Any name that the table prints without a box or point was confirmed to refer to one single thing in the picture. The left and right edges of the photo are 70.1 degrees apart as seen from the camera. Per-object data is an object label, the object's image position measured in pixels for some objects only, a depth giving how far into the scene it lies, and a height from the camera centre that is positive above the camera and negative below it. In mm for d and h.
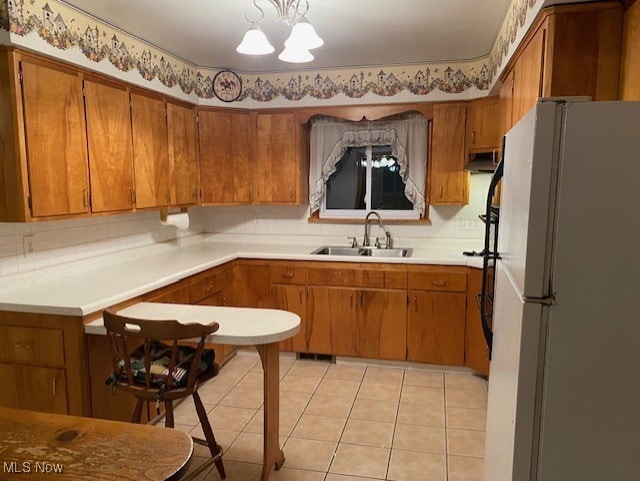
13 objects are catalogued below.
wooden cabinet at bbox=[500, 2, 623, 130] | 1803 +586
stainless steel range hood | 3379 +247
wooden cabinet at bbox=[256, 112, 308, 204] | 3975 +307
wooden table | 956 -583
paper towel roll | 3748 -233
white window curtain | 3982 +441
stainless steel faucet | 4057 -347
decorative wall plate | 3887 +919
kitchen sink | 3900 -500
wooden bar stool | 1850 -762
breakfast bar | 1925 -599
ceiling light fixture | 2230 +761
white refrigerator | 941 -220
